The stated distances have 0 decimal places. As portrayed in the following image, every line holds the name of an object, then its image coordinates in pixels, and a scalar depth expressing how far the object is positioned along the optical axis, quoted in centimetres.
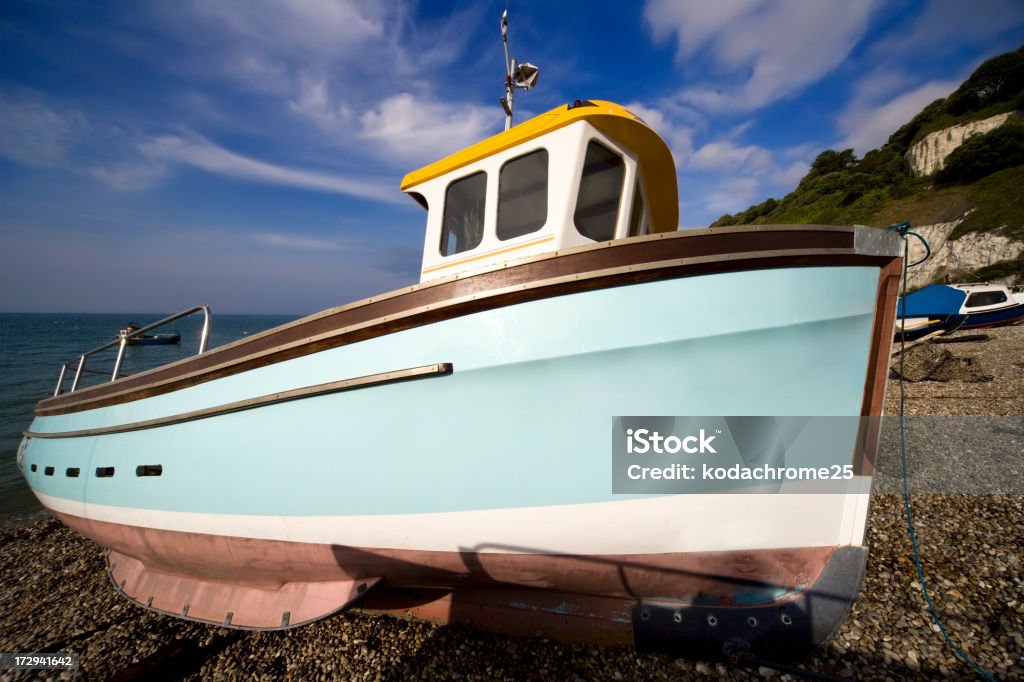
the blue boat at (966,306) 1449
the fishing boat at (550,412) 231
